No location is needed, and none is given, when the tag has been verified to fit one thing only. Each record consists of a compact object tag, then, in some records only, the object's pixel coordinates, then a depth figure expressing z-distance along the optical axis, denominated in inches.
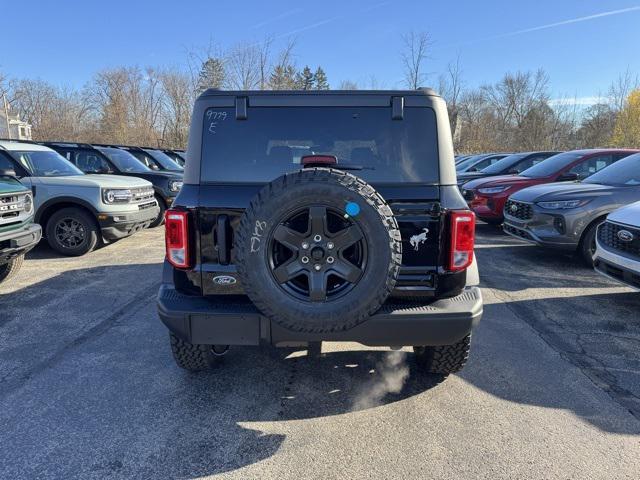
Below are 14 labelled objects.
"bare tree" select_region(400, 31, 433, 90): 1088.8
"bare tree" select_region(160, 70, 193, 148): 1588.3
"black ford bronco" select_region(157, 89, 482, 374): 92.9
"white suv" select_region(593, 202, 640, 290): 171.5
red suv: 338.3
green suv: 191.9
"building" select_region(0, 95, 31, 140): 2237.9
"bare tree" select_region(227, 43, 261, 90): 1228.7
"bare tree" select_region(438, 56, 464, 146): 1232.0
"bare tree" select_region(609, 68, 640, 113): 1266.0
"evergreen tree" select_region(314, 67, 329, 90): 2544.3
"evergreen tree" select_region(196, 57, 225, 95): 1237.8
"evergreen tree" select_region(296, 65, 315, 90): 2212.2
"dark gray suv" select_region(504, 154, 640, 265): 242.7
